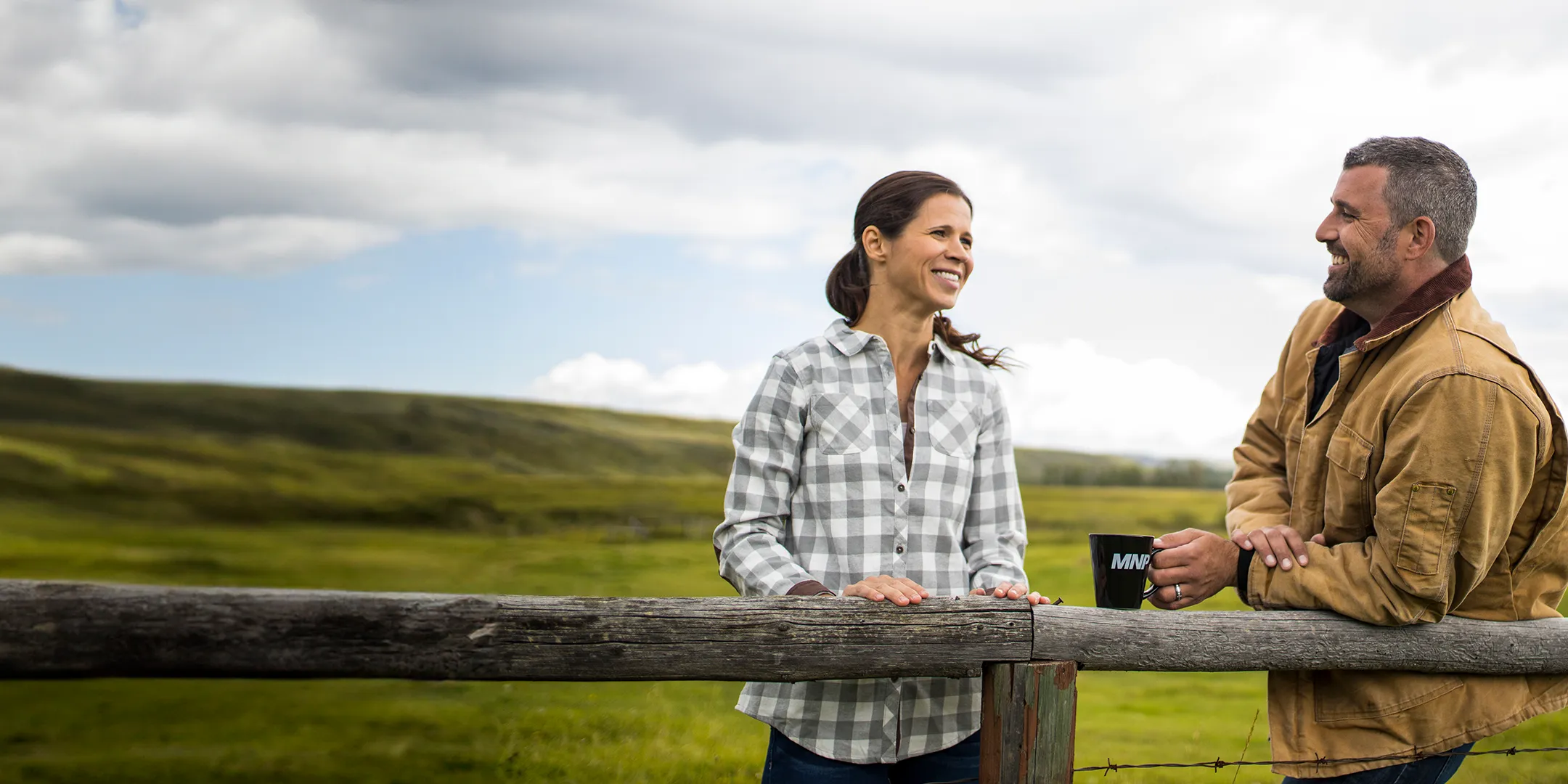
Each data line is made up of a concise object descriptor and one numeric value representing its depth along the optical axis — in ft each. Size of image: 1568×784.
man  7.59
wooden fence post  7.54
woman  8.04
